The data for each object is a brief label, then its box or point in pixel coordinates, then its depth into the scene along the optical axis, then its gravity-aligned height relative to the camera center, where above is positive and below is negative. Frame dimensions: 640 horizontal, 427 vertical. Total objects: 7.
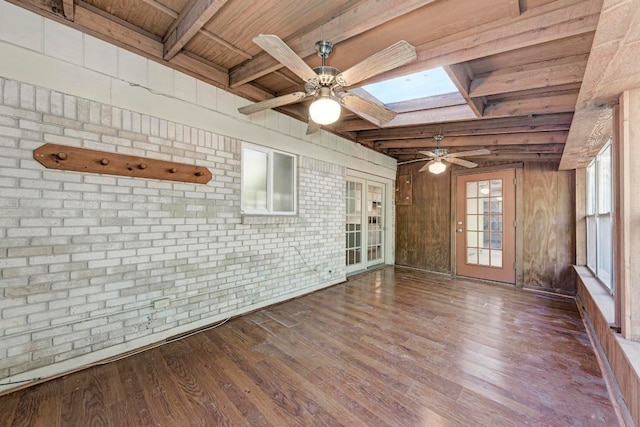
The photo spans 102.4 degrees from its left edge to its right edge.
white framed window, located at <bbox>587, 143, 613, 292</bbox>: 3.06 -0.02
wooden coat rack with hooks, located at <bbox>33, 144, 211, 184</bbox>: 2.05 +0.46
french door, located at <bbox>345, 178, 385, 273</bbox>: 5.45 -0.21
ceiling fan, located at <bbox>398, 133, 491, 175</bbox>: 4.12 +0.92
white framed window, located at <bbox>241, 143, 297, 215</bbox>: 3.50 +0.48
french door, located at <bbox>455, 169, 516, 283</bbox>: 4.95 -0.23
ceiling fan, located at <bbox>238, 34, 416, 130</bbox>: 1.69 +1.08
